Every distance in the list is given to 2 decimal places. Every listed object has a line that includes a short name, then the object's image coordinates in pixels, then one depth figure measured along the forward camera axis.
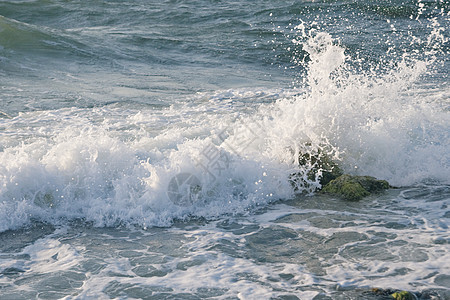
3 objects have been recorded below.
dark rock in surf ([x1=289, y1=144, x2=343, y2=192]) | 12.48
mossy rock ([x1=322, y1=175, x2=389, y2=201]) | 11.70
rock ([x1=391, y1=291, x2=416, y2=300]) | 7.45
